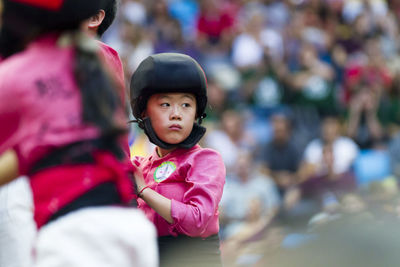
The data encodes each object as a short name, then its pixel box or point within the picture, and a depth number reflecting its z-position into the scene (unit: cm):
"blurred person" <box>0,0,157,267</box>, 387
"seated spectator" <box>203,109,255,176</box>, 1608
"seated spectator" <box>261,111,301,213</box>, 1645
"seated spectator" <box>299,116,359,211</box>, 1562
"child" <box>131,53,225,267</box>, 551
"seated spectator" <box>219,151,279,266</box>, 1398
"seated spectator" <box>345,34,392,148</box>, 1878
